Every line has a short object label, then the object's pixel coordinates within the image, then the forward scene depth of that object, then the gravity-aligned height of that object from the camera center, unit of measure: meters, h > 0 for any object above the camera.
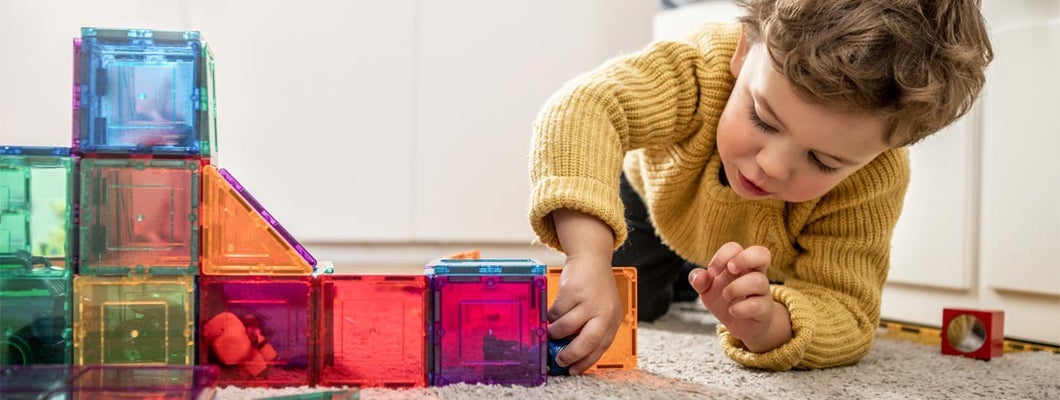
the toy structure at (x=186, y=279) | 0.62 -0.07
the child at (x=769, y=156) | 0.69 +0.02
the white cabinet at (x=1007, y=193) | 1.00 -0.01
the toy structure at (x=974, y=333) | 0.90 -0.16
